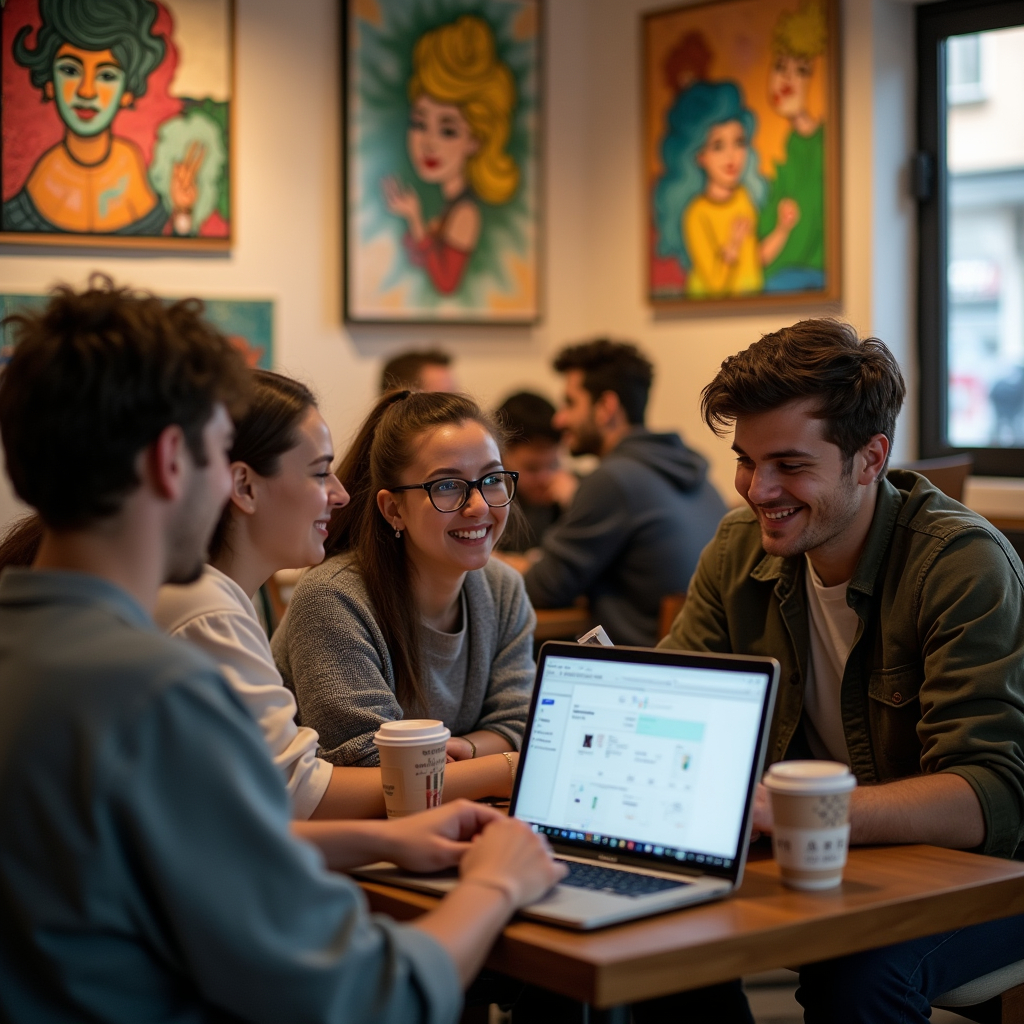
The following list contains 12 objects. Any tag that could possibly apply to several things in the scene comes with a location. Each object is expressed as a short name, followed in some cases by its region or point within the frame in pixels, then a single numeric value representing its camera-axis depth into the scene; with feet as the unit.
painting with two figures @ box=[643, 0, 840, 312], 13.91
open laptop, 4.72
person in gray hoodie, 12.37
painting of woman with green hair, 13.03
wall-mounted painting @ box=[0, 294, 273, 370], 14.12
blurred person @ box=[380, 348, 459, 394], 14.47
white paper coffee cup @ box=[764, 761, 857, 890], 4.63
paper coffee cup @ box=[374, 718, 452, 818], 5.54
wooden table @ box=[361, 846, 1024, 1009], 4.04
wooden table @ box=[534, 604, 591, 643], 12.01
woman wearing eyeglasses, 6.66
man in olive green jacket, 5.54
